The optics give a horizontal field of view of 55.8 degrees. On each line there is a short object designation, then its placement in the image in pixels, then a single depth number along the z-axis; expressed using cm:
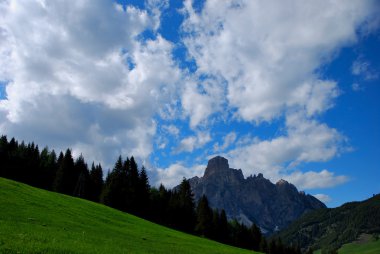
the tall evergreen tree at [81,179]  12386
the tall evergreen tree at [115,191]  10438
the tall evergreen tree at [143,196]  11050
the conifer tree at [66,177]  12004
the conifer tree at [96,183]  13027
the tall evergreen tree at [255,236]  16162
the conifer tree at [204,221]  12150
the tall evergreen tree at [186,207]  11925
